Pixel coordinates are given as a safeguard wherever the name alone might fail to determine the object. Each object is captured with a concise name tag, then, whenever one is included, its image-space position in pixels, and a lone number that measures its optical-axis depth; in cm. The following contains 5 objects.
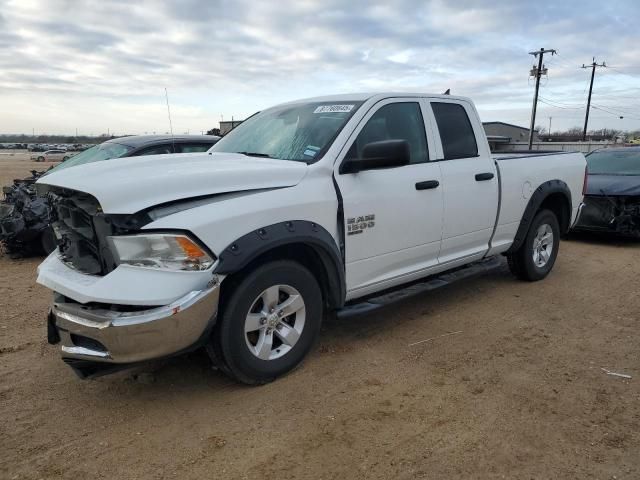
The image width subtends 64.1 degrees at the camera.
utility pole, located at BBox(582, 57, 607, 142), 5248
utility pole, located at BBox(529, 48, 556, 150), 4248
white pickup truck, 289
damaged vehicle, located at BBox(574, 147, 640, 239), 805
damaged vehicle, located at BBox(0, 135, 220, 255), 699
